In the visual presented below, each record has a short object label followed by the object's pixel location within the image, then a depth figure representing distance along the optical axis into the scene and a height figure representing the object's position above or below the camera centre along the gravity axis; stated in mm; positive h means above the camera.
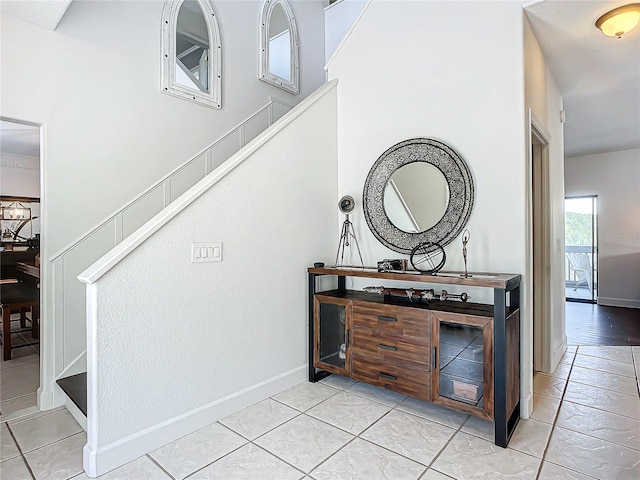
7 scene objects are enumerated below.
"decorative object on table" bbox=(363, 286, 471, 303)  2371 -372
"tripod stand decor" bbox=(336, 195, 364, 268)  3129 +67
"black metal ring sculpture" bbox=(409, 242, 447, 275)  2619 -130
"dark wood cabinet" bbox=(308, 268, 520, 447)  2016 -683
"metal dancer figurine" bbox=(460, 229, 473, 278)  2546 +35
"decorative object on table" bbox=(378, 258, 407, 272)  2602 -183
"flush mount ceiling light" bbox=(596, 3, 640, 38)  2267 +1434
